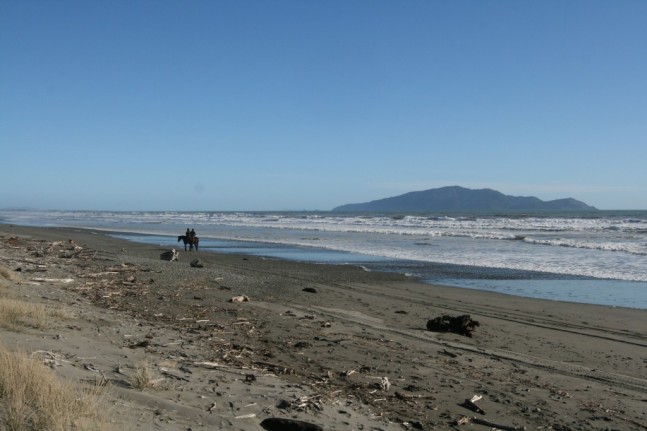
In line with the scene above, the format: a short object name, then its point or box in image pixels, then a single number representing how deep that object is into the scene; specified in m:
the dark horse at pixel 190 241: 26.61
